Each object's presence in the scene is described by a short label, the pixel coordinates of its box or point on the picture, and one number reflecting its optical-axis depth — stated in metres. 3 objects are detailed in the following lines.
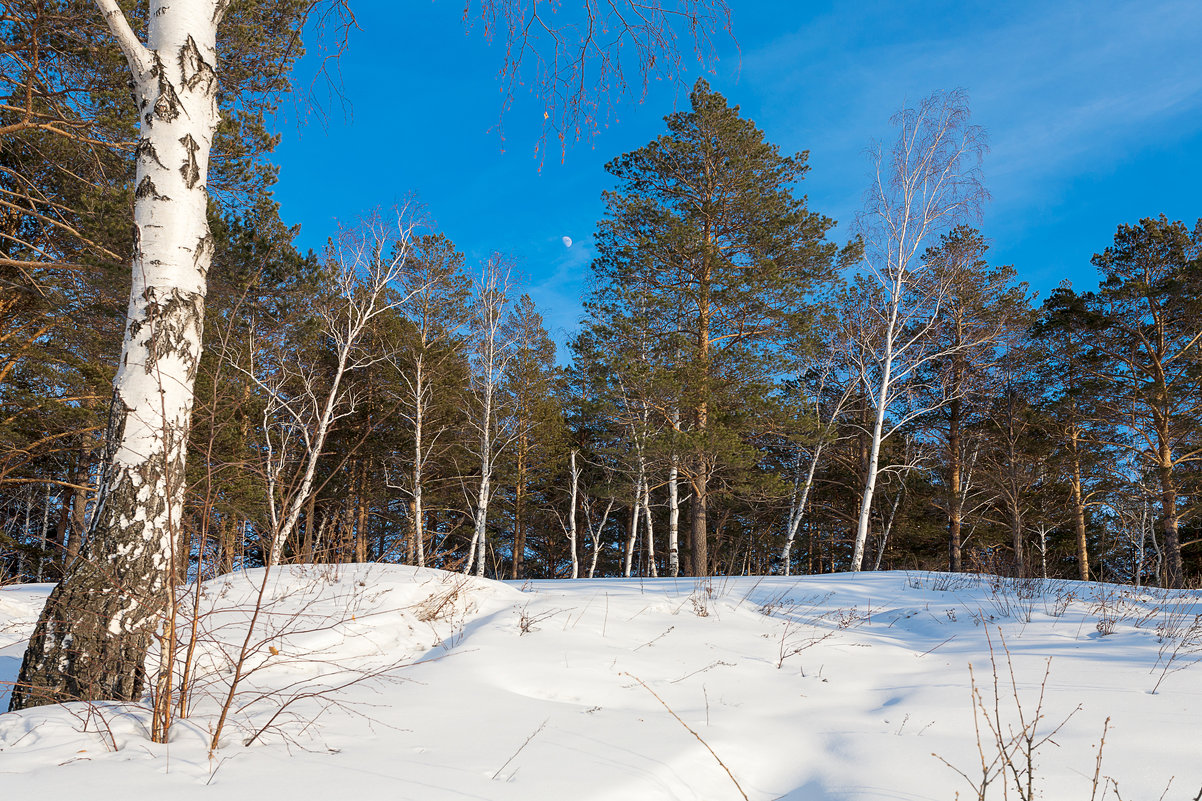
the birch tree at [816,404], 13.19
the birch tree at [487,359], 15.52
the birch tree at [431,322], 16.31
